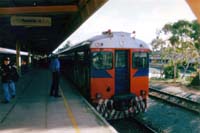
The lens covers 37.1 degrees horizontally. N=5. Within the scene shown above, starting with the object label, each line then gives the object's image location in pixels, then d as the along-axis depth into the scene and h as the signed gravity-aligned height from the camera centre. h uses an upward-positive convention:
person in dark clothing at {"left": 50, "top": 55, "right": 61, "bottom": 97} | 13.00 -0.42
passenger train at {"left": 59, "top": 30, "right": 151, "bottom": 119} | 10.66 -0.53
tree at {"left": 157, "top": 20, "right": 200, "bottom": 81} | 33.34 +1.95
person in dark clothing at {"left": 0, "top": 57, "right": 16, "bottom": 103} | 11.37 -0.55
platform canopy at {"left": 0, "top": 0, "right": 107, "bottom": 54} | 12.47 +2.21
